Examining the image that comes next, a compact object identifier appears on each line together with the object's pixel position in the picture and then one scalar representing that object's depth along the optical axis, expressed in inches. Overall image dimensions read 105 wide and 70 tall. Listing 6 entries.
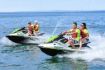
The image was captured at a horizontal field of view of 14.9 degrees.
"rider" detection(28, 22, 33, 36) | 1123.3
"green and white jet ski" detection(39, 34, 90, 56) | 806.5
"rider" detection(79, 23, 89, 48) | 842.2
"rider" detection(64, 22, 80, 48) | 829.2
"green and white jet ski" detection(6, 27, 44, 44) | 1118.4
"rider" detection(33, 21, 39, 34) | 1141.7
